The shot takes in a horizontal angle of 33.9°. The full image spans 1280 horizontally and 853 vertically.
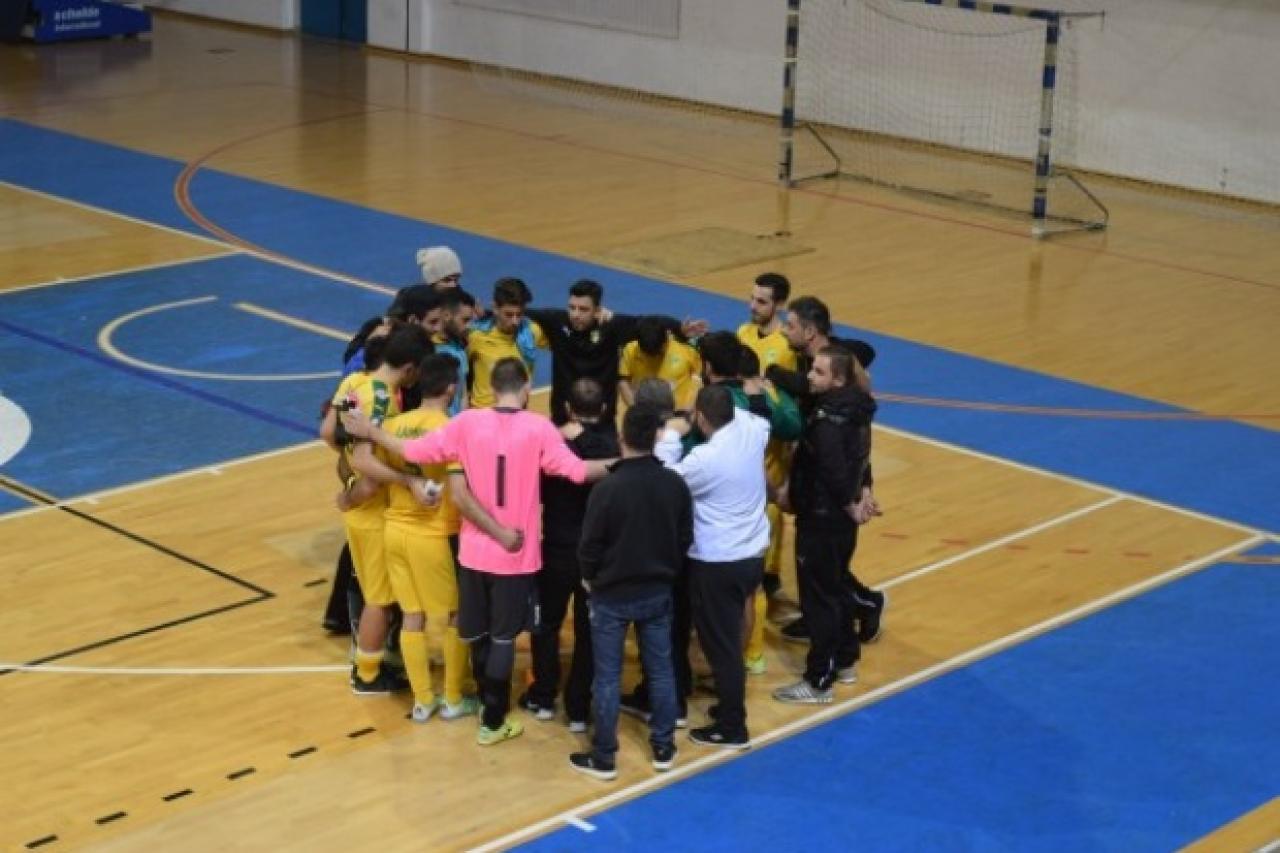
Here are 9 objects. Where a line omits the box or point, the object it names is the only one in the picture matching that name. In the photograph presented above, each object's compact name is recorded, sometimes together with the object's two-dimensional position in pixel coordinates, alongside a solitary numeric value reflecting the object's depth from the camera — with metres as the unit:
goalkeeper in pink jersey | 10.72
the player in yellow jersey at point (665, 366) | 12.65
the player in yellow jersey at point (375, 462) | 11.22
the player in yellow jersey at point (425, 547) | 10.99
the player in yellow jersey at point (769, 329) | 12.67
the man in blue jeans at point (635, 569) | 10.42
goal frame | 23.42
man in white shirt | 10.84
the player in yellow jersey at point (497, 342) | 12.60
